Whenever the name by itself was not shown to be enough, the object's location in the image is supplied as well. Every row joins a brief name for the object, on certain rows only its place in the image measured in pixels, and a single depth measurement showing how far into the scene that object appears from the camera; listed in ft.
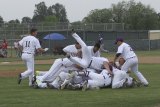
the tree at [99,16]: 437.58
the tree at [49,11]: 560.70
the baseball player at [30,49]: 51.90
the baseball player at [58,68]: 48.24
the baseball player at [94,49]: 48.94
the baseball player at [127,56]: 50.68
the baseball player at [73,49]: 48.91
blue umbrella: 167.65
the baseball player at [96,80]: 46.42
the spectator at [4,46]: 147.35
